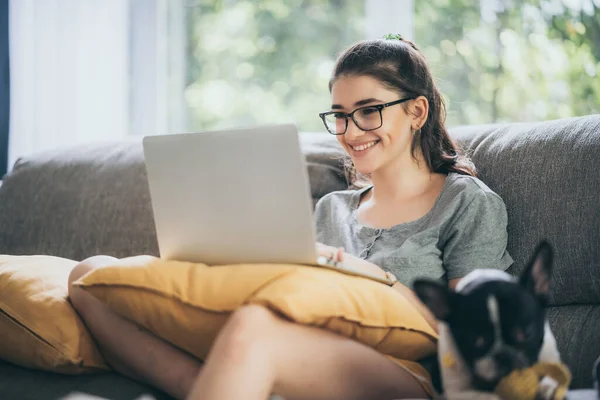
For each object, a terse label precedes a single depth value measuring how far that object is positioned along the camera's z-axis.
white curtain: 2.92
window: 2.71
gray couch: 1.48
